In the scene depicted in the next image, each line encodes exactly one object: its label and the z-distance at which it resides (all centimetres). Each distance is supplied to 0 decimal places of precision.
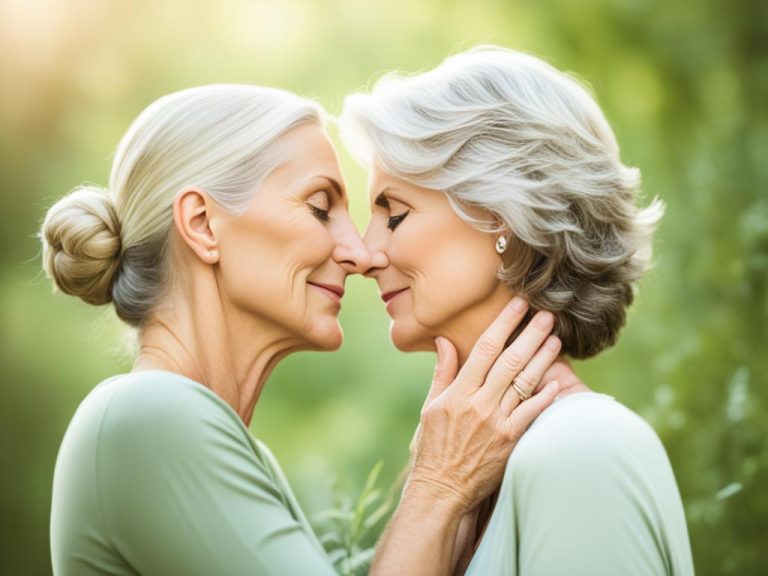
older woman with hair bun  229
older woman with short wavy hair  273
